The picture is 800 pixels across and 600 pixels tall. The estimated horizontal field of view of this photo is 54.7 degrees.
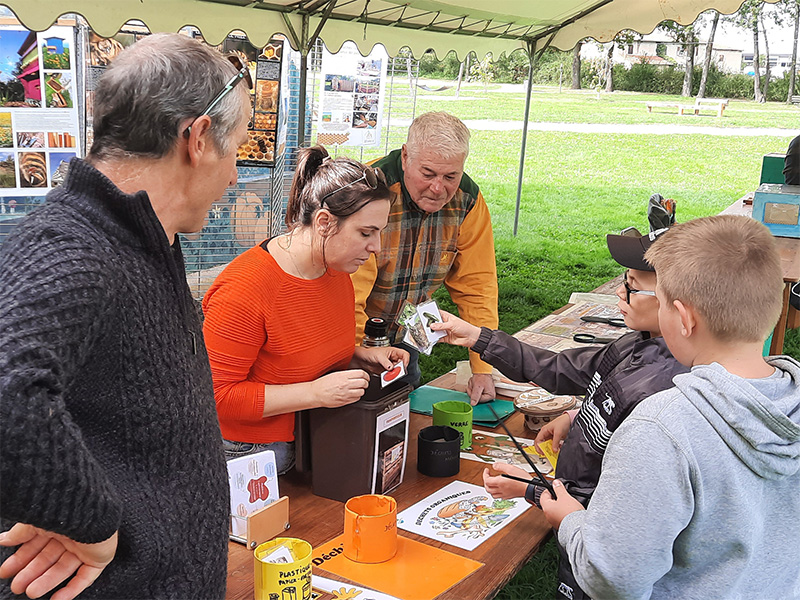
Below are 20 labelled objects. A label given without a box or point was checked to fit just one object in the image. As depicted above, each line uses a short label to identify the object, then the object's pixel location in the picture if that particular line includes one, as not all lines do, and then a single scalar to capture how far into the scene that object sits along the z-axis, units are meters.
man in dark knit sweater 0.87
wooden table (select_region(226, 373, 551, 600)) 1.66
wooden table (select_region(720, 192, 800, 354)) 3.96
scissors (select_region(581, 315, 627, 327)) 3.89
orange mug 1.73
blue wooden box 4.79
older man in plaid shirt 2.65
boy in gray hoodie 1.23
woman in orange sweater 1.93
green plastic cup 2.39
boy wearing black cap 1.77
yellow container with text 1.48
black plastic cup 2.19
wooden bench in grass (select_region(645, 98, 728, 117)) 20.30
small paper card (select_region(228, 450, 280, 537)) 1.79
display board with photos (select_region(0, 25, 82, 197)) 3.84
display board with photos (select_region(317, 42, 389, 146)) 6.13
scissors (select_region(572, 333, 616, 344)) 3.53
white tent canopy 3.24
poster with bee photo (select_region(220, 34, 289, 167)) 4.51
